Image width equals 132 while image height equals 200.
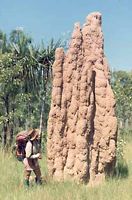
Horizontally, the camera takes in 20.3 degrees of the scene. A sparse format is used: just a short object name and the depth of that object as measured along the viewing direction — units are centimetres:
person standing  797
